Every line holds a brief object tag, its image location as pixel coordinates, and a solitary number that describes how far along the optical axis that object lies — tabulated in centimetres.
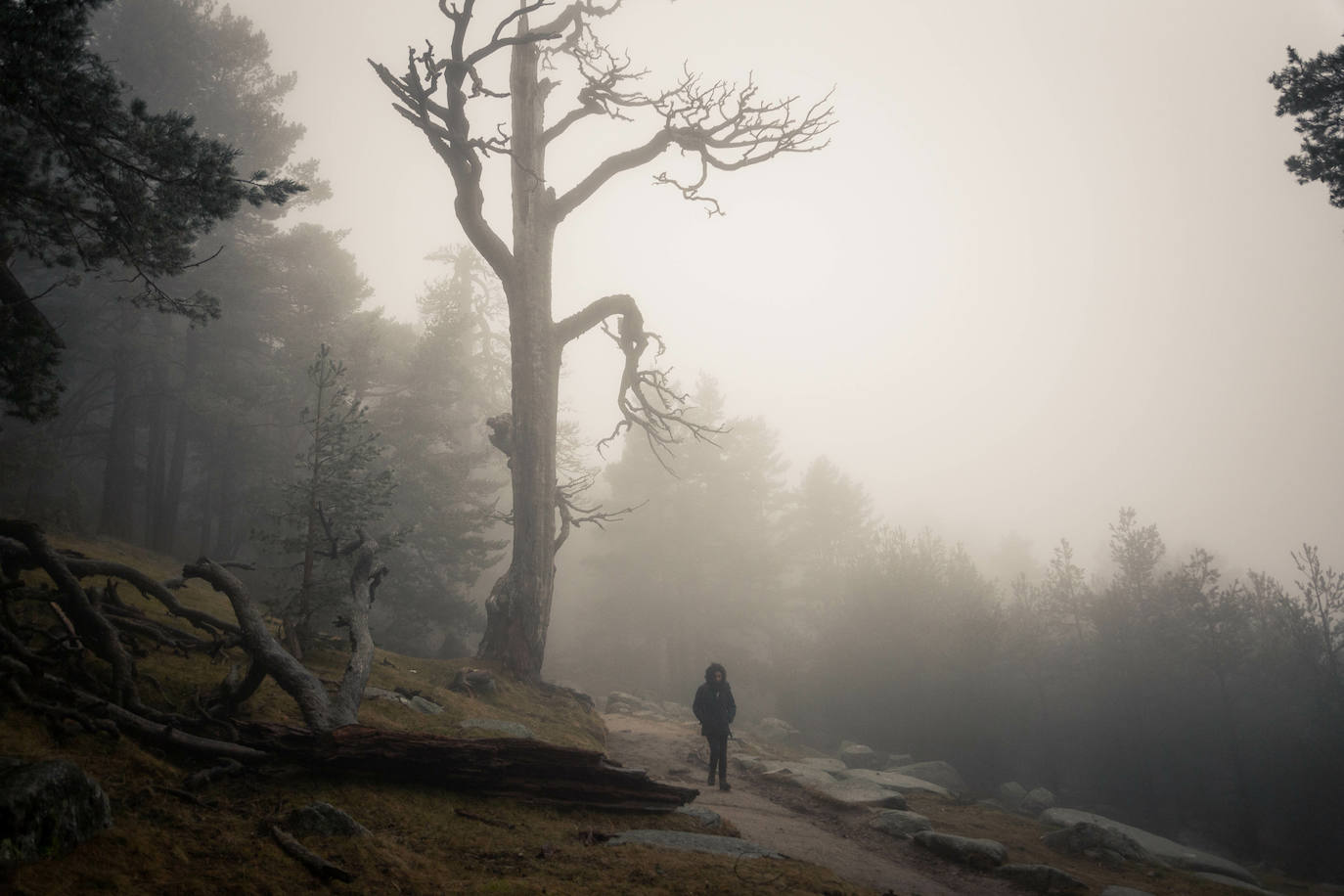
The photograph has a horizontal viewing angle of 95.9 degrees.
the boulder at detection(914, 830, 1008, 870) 742
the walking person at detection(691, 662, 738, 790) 1038
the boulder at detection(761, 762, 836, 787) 1117
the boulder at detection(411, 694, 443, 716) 843
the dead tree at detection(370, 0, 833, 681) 1253
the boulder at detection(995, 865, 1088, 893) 682
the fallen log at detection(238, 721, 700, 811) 497
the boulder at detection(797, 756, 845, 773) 1396
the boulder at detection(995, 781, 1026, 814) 1900
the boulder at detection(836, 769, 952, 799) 1229
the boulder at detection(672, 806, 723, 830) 648
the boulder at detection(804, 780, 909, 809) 995
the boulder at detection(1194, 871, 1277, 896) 842
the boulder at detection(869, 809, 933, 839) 868
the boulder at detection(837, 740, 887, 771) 2097
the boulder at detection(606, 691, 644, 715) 2136
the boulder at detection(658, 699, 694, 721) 2192
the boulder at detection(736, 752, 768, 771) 1227
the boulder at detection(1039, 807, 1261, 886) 1030
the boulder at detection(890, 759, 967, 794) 1844
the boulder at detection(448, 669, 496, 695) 1062
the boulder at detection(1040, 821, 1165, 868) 893
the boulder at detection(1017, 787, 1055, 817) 1822
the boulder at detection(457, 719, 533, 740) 834
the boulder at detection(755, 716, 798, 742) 2273
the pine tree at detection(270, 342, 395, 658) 1055
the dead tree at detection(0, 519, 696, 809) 456
